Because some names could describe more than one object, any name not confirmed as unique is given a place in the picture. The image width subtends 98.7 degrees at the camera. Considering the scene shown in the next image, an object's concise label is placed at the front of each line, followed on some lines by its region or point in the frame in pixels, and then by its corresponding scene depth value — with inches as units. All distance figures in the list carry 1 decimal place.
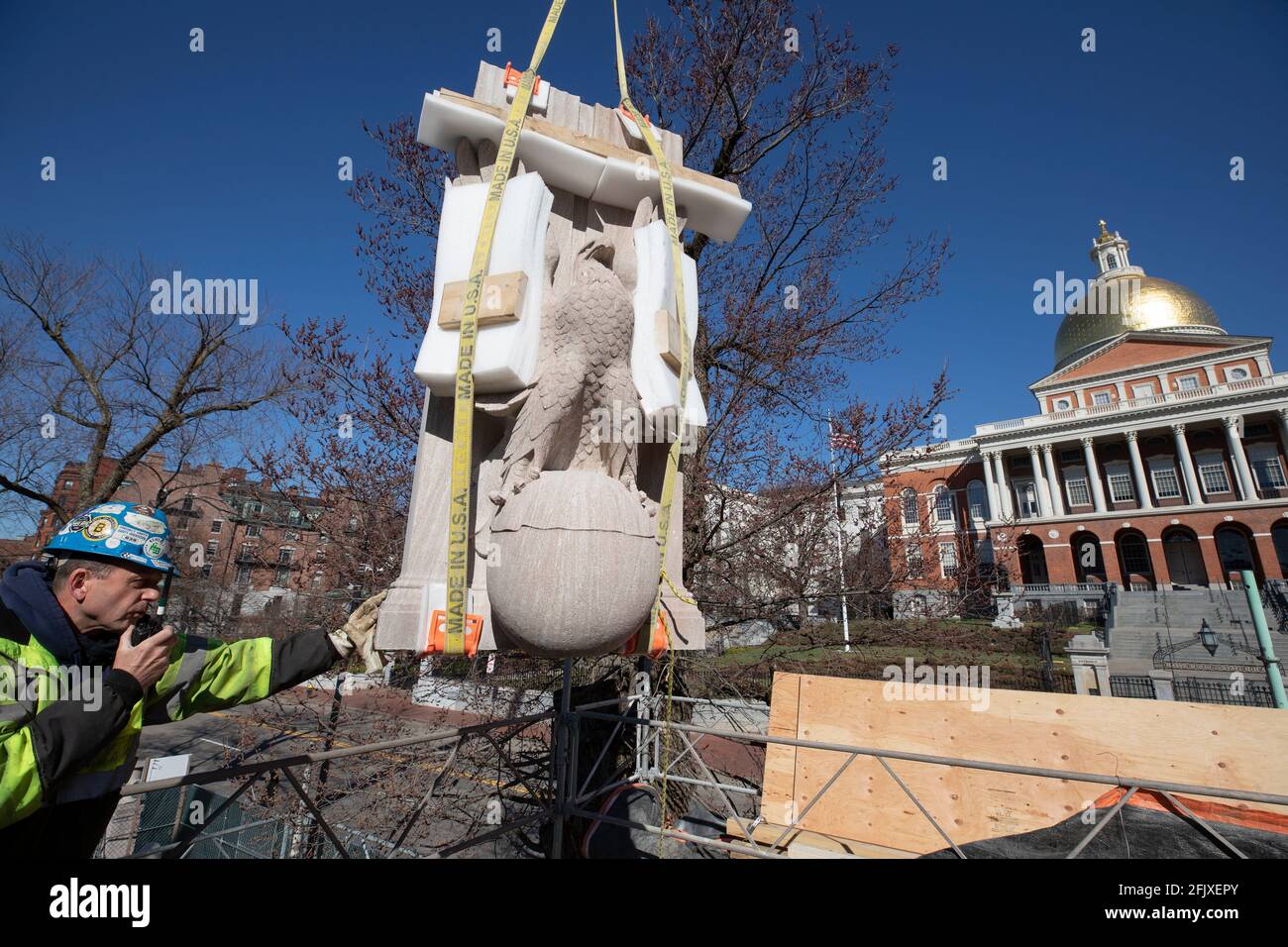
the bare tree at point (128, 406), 424.5
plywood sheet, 164.6
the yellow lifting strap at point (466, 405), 85.7
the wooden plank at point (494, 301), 96.5
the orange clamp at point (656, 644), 100.0
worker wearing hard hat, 51.0
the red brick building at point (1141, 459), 1225.4
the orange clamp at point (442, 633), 86.0
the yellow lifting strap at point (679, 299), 103.0
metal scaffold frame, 98.7
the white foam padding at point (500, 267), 96.1
